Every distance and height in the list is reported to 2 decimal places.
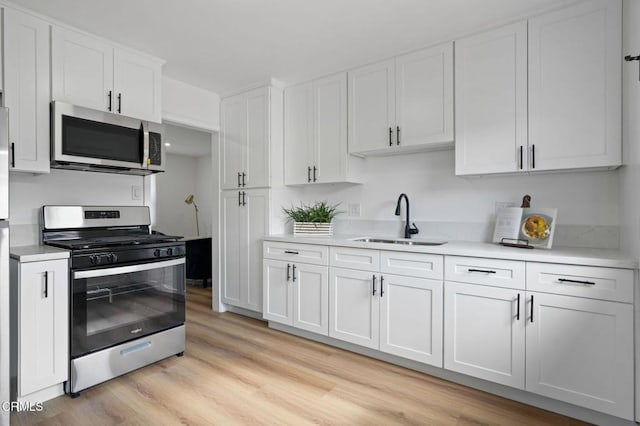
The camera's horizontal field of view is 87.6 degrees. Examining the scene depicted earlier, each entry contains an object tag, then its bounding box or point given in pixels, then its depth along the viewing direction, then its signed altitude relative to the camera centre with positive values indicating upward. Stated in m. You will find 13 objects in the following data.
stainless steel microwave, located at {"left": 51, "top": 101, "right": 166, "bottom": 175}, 2.24 +0.51
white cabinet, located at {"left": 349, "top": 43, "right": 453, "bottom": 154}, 2.47 +0.86
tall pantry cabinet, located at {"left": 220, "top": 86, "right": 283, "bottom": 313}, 3.32 +0.29
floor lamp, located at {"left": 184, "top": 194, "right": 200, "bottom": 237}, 6.52 +0.20
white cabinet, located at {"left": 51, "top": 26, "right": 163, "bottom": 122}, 2.30 +1.02
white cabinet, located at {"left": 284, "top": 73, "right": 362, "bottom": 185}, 3.03 +0.74
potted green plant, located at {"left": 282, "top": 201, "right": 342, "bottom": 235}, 3.14 -0.09
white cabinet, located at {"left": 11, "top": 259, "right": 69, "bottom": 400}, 1.85 -0.65
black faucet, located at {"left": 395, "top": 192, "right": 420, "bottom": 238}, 2.85 -0.12
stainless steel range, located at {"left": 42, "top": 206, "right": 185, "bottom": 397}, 2.06 -0.55
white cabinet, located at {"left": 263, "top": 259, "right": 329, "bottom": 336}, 2.79 -0.74
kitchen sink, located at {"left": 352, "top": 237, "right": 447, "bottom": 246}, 2.61 -0.25
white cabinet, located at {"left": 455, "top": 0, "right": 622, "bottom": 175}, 1.92 +0.74
